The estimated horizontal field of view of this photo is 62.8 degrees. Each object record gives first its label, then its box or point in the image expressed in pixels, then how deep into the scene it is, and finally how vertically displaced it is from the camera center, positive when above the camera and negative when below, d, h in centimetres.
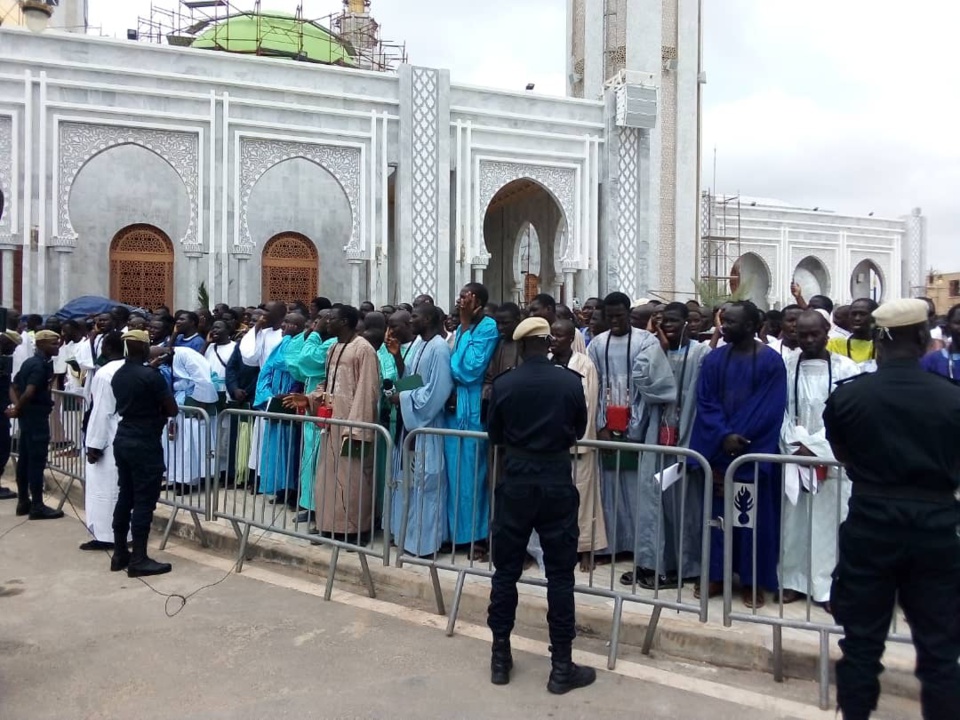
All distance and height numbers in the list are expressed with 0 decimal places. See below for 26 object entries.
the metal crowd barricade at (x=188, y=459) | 623 -97
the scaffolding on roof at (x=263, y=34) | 2211 +928
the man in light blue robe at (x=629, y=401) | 510 -34
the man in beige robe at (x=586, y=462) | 514 -74
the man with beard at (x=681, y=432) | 498 -54
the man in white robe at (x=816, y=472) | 460 -70
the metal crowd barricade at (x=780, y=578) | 374 -116
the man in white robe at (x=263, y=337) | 776 +10
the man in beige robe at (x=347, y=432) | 564 -60
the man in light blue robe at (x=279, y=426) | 629 -66
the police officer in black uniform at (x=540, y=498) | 377 -72
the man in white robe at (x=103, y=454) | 600 -84
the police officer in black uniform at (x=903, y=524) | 279 -62
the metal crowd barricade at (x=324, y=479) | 522 -98
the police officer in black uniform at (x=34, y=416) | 707 -65
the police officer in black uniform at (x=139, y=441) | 550 -67
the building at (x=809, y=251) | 3000 +406
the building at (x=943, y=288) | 4425 +367
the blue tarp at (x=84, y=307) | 1229 +63
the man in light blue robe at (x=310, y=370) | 595 -19
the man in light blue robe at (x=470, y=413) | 541 -45
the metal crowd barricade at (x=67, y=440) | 762 -95
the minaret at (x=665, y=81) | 2133 +755
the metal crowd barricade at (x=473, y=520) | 411 -109
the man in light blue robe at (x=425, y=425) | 517 -54
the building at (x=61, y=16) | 2514 +1074
